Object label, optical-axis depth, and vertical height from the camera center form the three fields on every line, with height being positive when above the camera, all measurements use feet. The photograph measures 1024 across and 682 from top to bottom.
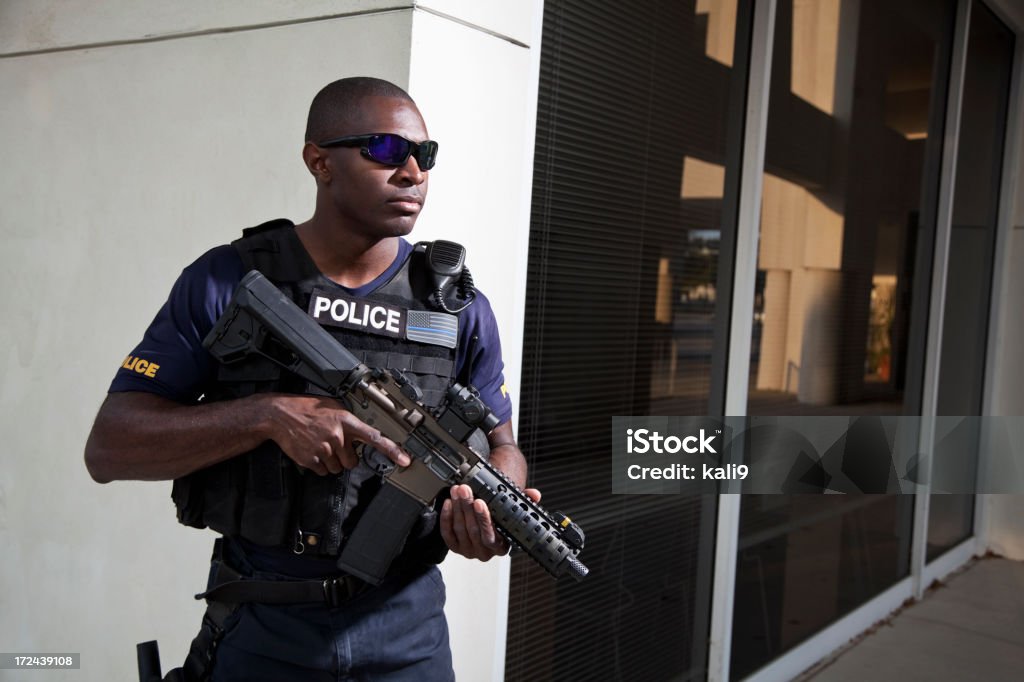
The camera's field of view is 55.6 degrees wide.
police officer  5.25 -0.89
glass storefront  10.28 +0.22
